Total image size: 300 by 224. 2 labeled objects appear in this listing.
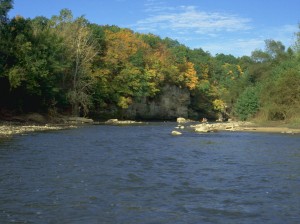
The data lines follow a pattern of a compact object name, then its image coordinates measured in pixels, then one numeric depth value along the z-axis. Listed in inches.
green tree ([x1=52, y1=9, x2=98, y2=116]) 2405.3
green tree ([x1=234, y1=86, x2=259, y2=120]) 2536.9
